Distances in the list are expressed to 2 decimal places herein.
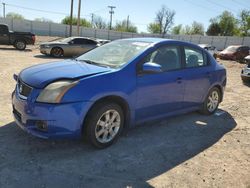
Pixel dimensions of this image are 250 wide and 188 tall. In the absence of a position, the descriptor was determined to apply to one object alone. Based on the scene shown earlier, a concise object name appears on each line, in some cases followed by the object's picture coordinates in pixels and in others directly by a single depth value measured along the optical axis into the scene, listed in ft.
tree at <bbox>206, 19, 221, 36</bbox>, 176.33
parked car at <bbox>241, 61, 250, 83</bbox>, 25.60
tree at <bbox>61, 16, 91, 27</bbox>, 199.23
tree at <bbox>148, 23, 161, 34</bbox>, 222.74
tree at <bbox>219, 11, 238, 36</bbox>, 184.66
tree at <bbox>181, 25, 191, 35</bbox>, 233.64
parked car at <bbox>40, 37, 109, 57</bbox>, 40.56
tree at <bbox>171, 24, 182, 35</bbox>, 238.95
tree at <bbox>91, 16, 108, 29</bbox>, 231.22
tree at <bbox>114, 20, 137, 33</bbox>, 228.03
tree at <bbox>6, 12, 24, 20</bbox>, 233.40
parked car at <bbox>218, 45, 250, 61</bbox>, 58.68
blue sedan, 8.66
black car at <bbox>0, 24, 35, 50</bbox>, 45.52
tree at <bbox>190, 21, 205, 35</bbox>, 224.24
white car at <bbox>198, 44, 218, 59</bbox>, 67.97
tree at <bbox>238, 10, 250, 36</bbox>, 188.10
